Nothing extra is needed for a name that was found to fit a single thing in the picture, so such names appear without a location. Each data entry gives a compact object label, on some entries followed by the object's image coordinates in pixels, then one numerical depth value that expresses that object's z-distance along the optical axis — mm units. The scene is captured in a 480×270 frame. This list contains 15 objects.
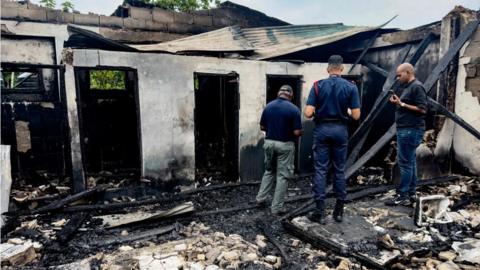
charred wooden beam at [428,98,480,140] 5578
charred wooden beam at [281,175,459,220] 4613
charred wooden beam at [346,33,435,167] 6391
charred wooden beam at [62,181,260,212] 5102
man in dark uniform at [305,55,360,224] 4039
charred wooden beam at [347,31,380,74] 7289
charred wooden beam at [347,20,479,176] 5715
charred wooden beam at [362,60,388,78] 7070
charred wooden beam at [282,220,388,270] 3309
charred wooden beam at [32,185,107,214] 4872
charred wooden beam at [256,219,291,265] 3510
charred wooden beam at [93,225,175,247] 3951
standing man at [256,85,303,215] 4559
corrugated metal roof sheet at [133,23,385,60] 6212
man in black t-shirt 4484
